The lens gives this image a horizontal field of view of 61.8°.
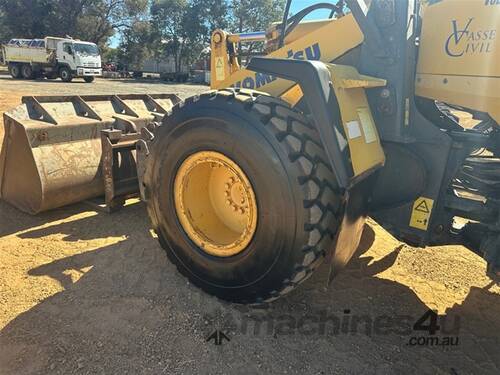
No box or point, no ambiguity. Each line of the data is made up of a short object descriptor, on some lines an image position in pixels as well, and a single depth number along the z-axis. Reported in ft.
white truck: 82.99
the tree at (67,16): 129.39
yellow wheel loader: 7.25
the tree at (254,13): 132.98
